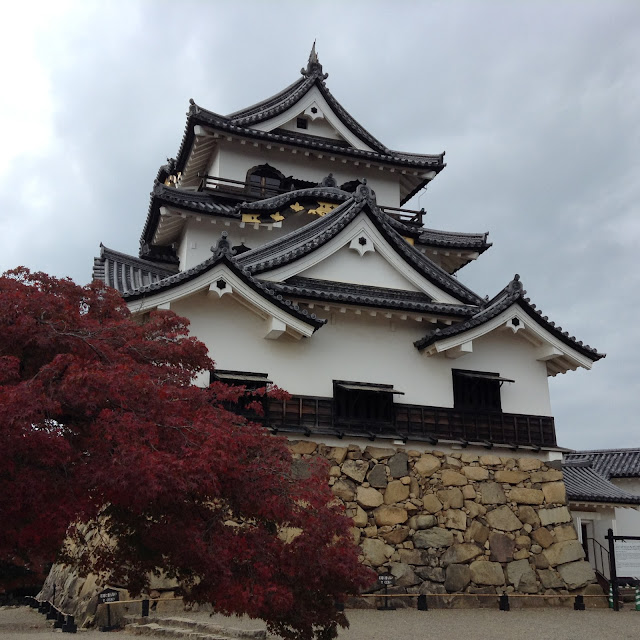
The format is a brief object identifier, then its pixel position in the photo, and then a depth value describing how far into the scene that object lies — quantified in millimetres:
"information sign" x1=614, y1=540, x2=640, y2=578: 13758
